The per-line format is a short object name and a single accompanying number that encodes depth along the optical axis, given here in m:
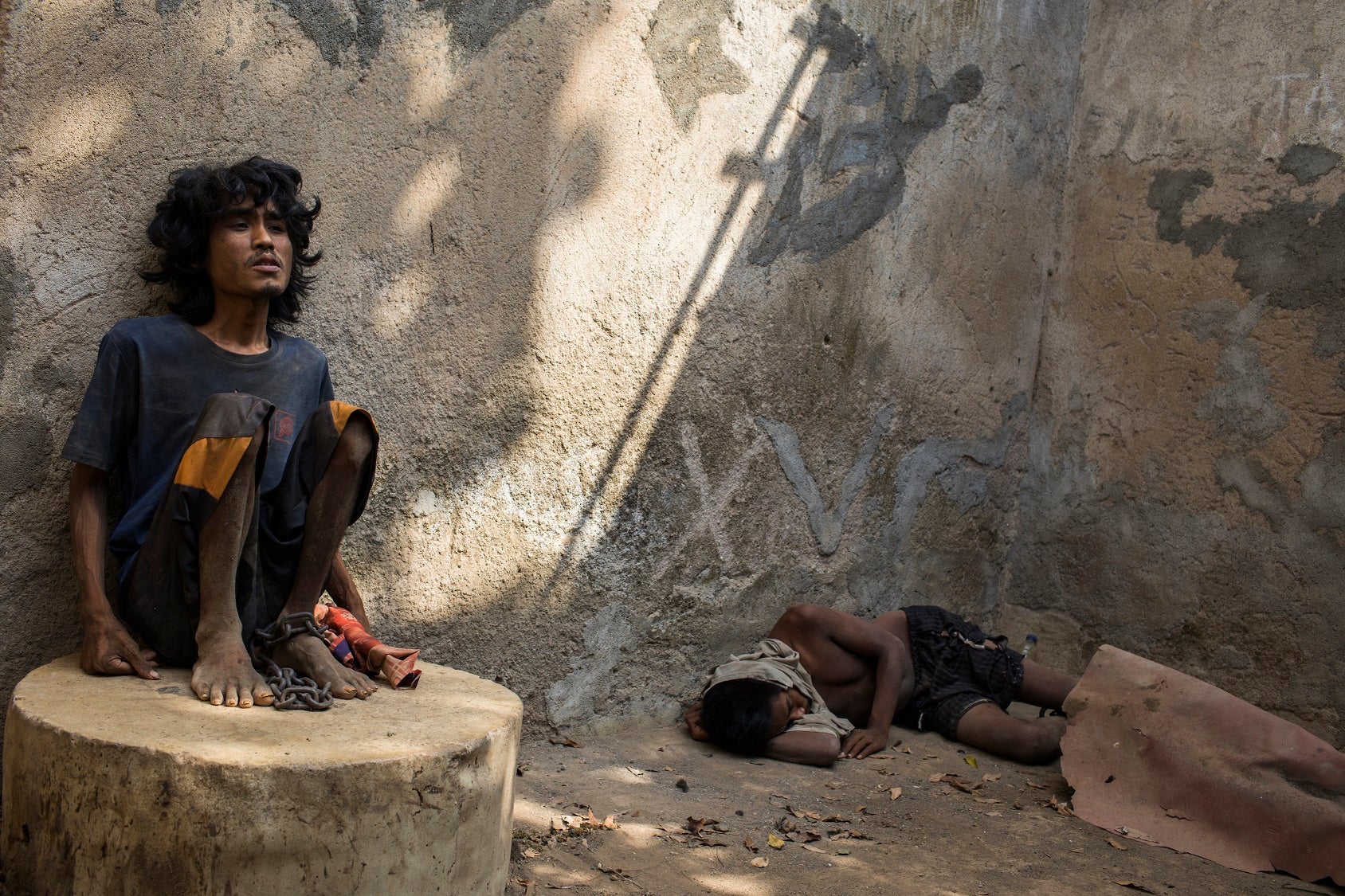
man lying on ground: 3.29
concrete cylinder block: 1.71
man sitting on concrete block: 2.07
